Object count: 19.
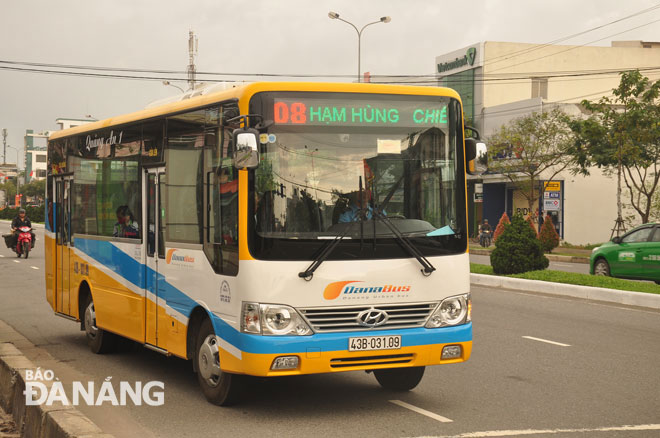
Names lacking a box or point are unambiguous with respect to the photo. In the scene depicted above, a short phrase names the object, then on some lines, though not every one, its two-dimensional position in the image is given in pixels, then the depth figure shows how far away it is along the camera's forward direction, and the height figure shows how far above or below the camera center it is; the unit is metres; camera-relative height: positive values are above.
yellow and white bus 7.28 -0.22
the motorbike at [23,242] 31.55 -1.16
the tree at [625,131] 33.12 +2.77
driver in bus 7.54 -0.01
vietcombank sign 61.00 +9.82
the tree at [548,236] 39.28 -1.26
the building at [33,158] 188.75 +10.36
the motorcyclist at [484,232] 46.44 -1.28
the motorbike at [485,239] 46.41 -1.63
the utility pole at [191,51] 56.47 +9.56
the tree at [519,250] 22.06 -1.04
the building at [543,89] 50.31 +7.83
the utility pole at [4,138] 174.75 +13.15
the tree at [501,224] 46.03 -0.88
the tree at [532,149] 45.91 +2.94
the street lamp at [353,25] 43.75 +8.99
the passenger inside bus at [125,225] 9.70 -0.18
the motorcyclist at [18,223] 31.66 -0.53
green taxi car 21.09 -1.16
